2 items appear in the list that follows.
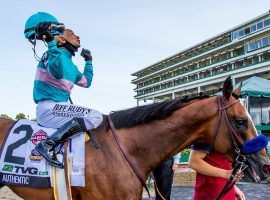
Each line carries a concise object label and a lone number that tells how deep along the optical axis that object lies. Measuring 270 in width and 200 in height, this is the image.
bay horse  2.92
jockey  3.03
